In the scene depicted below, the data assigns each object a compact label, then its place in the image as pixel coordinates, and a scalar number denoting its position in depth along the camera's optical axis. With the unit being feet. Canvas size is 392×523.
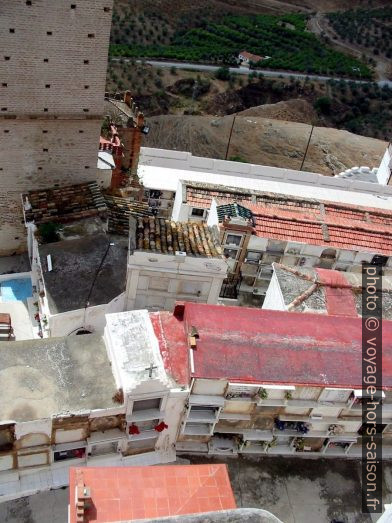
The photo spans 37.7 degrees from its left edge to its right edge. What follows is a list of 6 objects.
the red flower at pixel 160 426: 84.12
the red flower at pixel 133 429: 82.33
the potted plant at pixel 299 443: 90.95
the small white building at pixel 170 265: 98.37
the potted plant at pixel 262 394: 81.61
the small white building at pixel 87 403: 78.02
